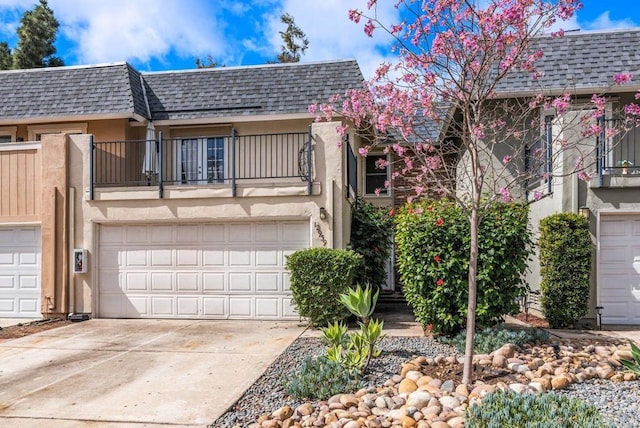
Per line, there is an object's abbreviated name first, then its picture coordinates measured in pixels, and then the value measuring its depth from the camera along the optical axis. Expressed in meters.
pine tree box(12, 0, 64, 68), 24.09
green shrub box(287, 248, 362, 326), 8.99
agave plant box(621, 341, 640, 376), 5.28
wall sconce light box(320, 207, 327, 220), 10.09
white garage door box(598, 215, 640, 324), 9.55
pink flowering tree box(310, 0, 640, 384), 5.48
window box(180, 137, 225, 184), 13.32
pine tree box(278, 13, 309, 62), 25.67
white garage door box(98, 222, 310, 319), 10.52
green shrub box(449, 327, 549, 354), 6.62
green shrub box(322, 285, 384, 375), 5.84
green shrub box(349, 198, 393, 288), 11.26
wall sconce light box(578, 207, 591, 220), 9.38
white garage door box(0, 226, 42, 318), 11.33
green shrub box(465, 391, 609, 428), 3.78
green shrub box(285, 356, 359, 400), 5.18
